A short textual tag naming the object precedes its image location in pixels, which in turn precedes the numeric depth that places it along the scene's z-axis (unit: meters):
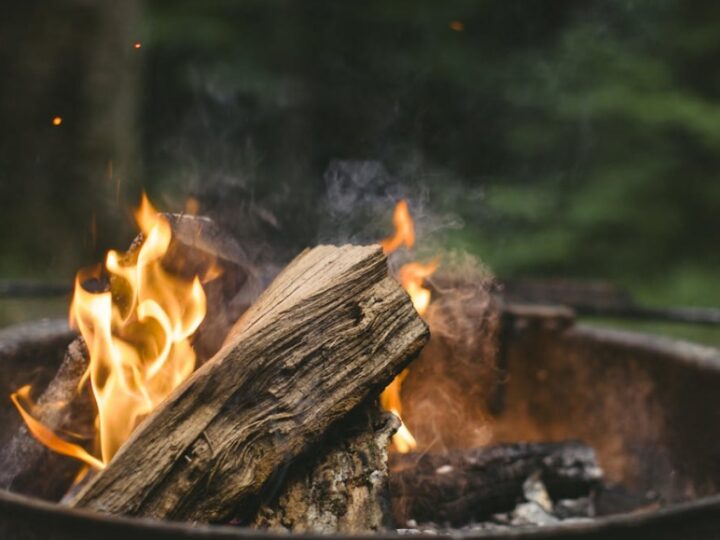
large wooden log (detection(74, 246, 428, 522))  1.31
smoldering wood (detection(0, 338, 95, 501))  1.85
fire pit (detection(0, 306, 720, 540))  2.21
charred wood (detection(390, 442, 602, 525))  1.94
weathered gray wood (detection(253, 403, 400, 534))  1.41
